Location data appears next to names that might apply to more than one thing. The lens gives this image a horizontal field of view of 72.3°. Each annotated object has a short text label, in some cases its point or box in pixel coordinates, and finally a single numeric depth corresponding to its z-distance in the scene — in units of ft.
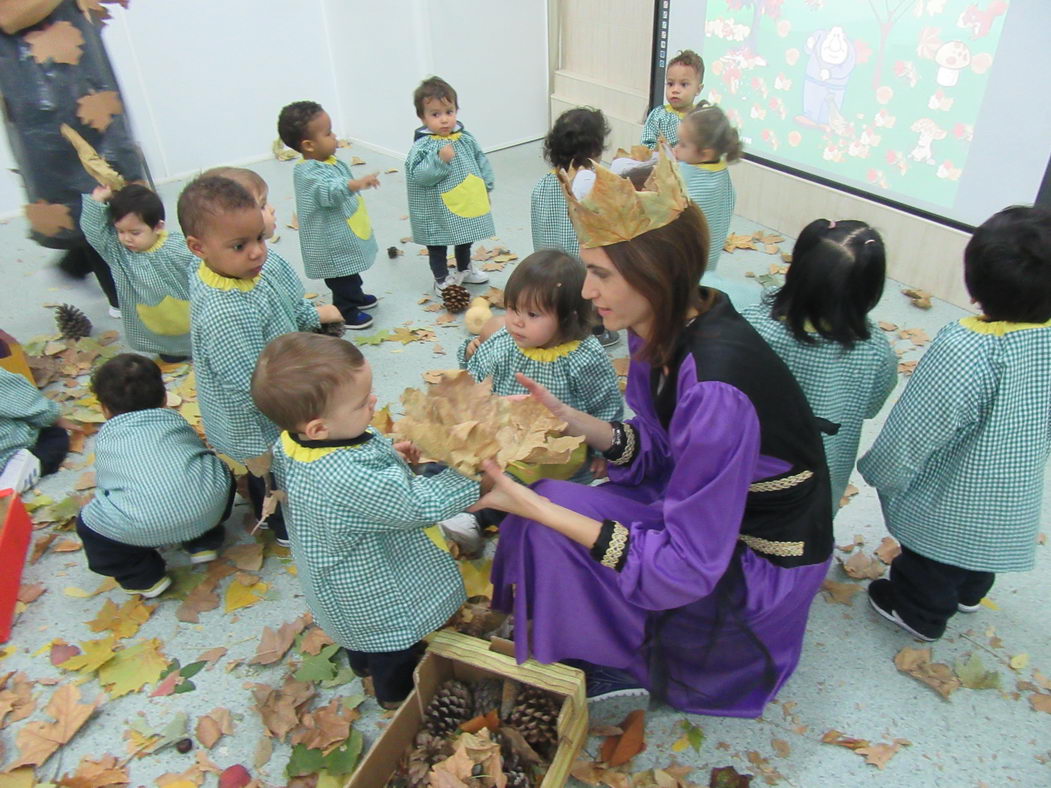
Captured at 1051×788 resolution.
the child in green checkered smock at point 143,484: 8.03
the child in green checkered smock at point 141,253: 11.76
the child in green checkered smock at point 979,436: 6.18
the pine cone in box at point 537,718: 6.36
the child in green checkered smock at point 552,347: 7.84
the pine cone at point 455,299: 14.38
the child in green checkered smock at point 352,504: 5.69
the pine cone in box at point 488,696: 6.60
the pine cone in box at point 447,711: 6.50
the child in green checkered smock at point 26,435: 10.13
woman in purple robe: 5.31
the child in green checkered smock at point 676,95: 13.87
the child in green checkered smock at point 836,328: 6.65
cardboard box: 6.08
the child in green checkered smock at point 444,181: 13.42
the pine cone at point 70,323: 13.87
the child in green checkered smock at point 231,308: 7.81
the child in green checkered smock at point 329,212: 12.42
